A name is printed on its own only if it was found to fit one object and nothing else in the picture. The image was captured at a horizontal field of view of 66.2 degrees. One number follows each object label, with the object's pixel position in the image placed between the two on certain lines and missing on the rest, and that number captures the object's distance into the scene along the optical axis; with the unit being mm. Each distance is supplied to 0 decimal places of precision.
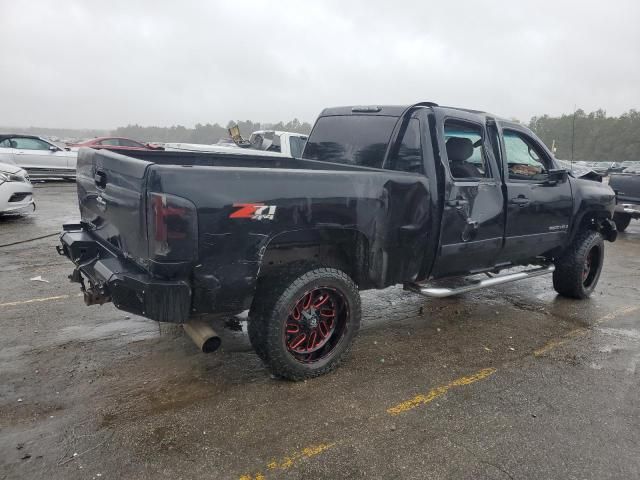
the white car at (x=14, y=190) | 8867
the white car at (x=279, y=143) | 10914
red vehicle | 17562
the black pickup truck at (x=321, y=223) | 2859
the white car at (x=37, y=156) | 14234
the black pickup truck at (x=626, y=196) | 10742
